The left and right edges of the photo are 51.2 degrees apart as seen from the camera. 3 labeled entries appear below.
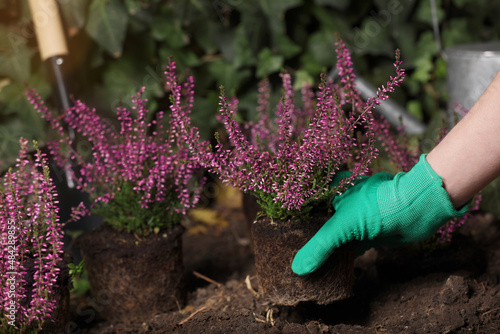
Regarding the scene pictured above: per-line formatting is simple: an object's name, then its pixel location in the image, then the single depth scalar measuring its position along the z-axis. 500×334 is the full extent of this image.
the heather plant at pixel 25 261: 1.39
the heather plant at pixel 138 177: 1.74
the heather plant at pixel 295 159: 1.43
